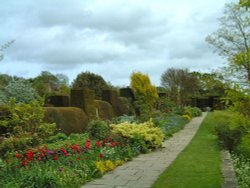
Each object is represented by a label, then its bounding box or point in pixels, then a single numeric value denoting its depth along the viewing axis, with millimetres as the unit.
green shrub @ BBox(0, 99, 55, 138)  7710
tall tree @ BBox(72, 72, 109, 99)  17027
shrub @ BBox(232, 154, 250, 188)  5292
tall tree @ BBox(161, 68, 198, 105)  27748
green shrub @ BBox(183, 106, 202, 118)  22945
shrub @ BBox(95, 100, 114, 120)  12787
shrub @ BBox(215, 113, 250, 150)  8443
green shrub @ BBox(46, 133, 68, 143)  8070
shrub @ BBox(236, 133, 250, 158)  8555
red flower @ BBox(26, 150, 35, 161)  5364
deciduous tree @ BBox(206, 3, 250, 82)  16910
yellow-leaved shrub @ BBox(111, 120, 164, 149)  8557
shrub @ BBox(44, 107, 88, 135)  9209
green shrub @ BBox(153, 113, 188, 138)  12666
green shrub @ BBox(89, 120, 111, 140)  8518
